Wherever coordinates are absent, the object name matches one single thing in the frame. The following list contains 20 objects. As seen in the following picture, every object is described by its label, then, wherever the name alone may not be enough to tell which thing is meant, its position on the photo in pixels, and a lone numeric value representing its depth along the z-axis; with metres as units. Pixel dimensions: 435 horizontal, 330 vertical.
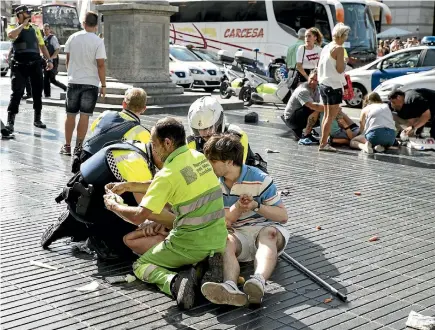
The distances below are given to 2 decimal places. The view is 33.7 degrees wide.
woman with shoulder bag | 12.66
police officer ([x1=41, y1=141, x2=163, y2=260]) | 4.81
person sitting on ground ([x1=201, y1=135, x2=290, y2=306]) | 4.63
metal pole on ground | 4.52
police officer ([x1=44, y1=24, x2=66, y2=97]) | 16.95
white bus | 25.62
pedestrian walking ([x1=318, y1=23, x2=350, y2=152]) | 9.95
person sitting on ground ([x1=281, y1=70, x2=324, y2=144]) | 10.93
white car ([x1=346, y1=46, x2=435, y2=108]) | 16.92
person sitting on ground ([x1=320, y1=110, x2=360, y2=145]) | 10.84
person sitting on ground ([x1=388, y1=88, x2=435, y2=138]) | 10.96
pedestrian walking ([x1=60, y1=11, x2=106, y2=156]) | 9.26
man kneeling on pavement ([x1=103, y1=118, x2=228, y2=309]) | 4.33
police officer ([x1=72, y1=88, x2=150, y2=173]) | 5.45
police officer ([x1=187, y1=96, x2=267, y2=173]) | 5.31
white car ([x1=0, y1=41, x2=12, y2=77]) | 29.98
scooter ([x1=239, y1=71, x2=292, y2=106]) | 16.79
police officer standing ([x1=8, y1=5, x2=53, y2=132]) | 10.95
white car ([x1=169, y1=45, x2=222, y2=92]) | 22.72
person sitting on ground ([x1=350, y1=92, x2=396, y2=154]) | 10.13
